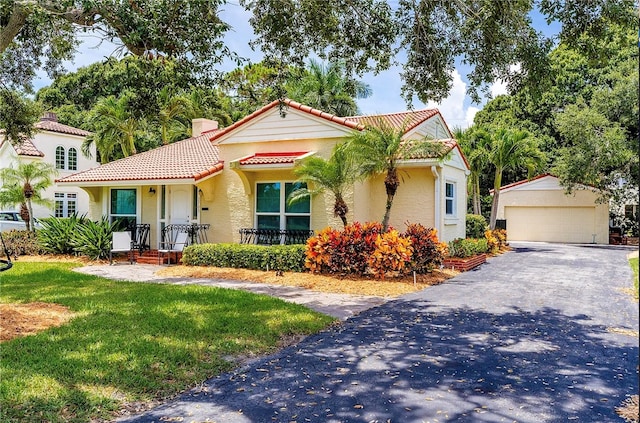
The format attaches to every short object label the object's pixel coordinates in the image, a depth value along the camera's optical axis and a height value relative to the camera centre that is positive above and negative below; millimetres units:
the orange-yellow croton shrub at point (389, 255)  12047 -876
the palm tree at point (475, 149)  23703 +3675
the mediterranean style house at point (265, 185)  14766 +1274
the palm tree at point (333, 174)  13234 +1342
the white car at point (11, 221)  24212 +35
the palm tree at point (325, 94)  28000 +7683
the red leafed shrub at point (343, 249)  12484 -762
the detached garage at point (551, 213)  26656 +446
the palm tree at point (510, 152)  22734 +3350
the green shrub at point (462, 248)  15484 -907
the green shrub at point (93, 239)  16375 -623
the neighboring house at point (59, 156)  28266 +4092
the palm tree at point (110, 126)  24078 +5020
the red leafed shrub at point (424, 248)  12734 -750
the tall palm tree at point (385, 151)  12734 +1955
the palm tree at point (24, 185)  20406 +1600
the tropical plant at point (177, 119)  24858 +6138
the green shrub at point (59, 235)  17172 -490
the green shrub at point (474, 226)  20562 -239
